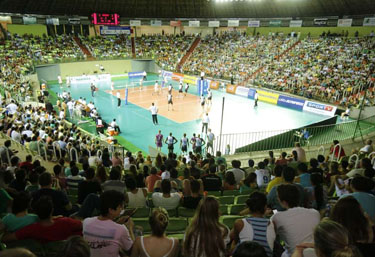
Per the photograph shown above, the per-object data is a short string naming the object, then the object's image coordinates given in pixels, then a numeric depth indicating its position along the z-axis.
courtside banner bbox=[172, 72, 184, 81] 37.95
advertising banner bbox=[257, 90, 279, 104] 27.39
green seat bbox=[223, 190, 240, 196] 6.50
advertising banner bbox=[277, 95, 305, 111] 25.29
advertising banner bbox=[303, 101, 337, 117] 23.34
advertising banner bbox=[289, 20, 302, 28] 38.19
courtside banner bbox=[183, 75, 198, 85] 36.19
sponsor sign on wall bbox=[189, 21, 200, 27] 44.78
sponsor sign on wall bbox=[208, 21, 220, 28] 44.55
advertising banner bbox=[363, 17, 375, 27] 30.99
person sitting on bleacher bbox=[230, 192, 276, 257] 3.21
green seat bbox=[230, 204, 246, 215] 5.32
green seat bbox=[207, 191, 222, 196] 6.46
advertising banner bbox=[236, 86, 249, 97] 30.03
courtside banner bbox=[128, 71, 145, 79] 39.49
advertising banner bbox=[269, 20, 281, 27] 40.08
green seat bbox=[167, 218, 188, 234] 4.65
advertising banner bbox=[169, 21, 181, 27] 45.41
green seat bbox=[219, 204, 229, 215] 5.37
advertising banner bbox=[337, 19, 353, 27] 33.42
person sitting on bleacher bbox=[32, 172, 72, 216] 4.44
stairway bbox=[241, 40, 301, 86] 33.49
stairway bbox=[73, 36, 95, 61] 40.76
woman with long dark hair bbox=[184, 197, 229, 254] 2.91
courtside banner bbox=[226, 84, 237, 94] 31.56
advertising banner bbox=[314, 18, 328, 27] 35.78
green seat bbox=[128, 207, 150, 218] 5.01
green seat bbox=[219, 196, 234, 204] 5.93
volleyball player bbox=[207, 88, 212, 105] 23.92
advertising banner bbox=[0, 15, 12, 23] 35.19
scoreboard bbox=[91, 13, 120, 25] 40.75
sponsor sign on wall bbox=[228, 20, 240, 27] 43.36
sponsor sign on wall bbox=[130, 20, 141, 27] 44.25
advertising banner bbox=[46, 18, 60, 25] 39.03
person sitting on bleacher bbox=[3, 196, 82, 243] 3.32
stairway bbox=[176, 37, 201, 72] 42.51
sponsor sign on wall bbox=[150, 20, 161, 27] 45.06
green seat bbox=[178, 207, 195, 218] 5.02
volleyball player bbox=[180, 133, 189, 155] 14.59
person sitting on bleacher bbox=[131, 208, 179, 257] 2.95
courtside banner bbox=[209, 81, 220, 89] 33.66
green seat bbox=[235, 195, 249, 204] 5.89
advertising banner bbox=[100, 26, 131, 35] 43.33
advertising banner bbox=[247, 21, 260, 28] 41.97
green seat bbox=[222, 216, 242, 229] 4.58
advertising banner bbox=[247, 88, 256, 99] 29.14
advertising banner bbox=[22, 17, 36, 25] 36.53
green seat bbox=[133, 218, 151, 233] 4.57
